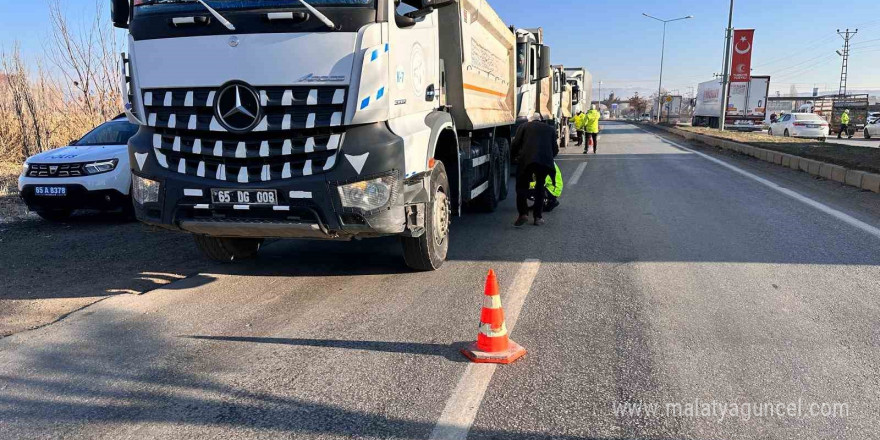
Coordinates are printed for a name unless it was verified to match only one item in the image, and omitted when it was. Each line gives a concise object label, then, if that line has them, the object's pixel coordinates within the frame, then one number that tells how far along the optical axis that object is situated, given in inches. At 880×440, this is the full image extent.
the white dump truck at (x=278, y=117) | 176.4
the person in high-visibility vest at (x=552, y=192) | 345.1
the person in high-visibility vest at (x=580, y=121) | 809.5
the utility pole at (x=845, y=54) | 2938.0
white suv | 312.5
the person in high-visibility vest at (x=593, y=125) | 778.2
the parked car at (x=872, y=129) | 1206.3
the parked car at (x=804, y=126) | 1130.7
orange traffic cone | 143.4
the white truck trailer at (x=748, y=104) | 1652.3
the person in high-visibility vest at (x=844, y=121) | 1309.1
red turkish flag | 1430.7
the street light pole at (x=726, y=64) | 1143.6
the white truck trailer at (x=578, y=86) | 1078.4
